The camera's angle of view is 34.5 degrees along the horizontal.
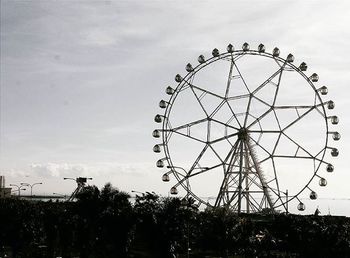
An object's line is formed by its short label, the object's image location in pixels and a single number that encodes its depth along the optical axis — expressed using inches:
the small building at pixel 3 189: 3476.4
